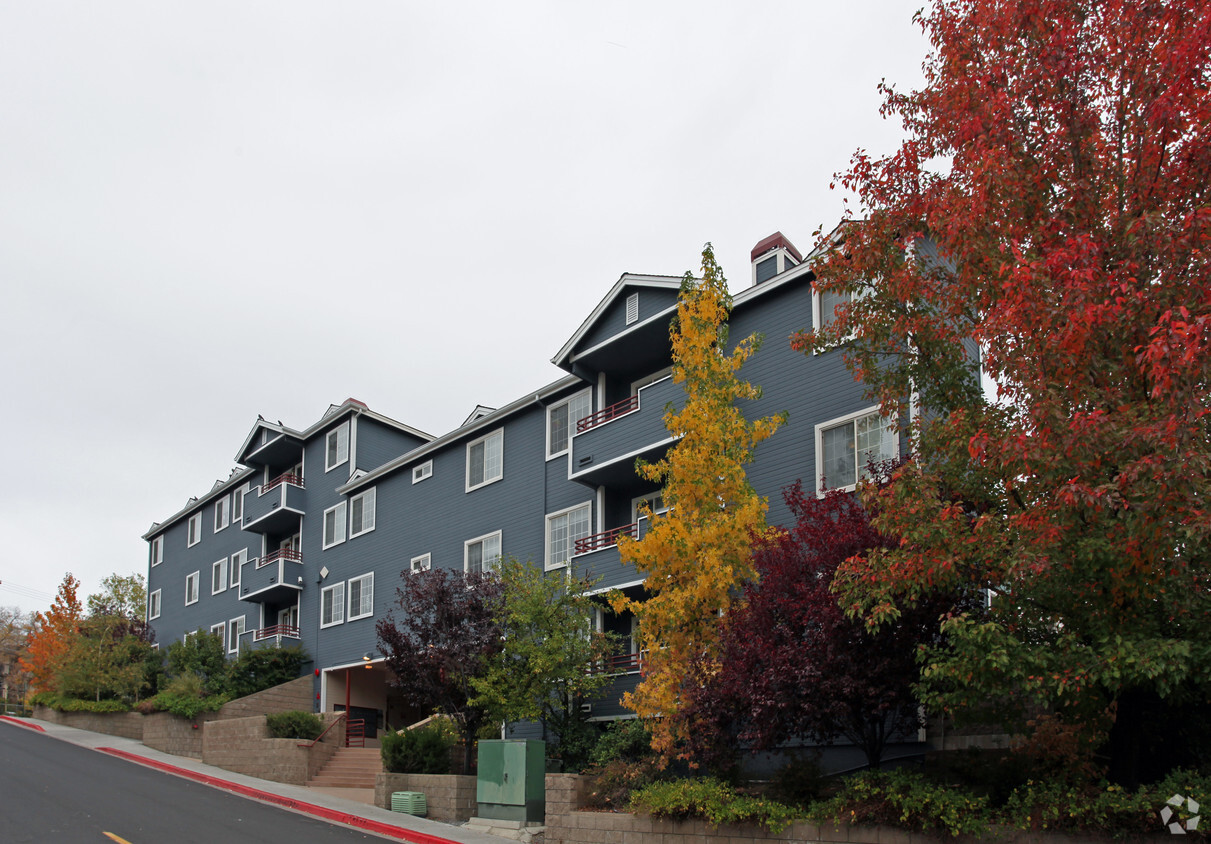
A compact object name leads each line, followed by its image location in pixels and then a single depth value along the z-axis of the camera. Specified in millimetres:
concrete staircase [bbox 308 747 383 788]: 26812
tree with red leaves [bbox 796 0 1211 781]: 9977
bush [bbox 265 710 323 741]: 28595
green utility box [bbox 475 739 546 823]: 19698
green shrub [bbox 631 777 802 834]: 14711
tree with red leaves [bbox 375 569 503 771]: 22188
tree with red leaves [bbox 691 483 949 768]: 13891
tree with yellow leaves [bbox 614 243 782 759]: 17578
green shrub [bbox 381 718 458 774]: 23328
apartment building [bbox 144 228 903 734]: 21609
